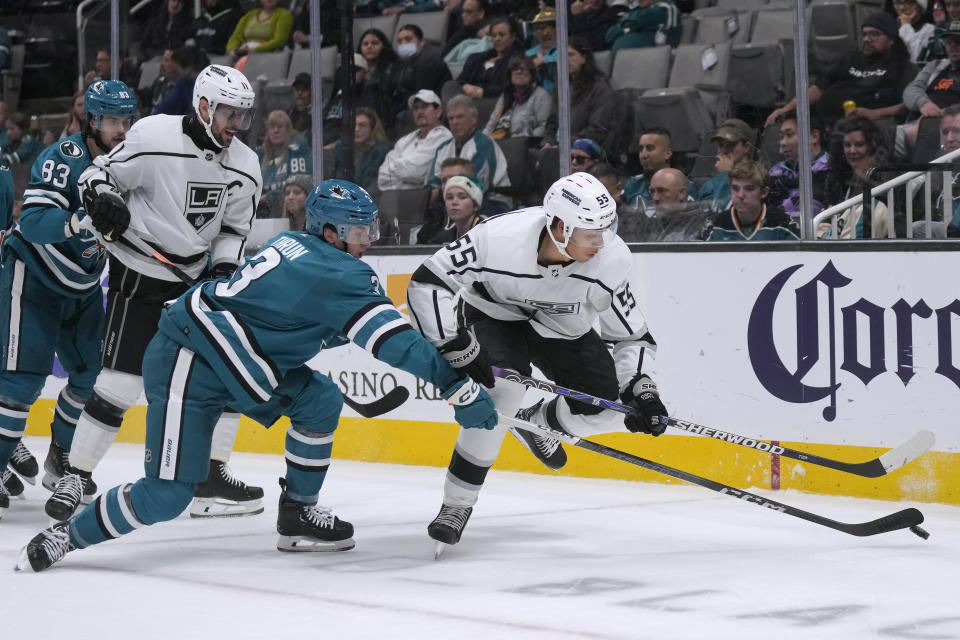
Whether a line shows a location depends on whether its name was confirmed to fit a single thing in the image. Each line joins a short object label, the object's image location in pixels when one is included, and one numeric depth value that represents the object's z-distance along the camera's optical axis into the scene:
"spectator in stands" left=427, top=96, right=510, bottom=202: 11.15
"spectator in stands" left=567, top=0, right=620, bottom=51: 10.60
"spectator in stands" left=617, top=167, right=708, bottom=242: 10.01
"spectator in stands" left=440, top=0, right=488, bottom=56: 11.66
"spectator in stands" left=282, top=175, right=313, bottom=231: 12.21
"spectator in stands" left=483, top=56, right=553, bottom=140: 10.96
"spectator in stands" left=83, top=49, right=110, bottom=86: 13.59
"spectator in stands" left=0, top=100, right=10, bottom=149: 14.34
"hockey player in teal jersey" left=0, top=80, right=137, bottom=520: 8.42
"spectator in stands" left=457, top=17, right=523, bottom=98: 11.29
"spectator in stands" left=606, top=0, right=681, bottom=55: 10.46
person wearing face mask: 11.71
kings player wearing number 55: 7.14
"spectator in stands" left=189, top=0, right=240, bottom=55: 13.05
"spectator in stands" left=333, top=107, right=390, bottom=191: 11.84
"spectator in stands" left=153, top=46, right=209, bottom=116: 13.09
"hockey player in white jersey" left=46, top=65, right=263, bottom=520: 8.25
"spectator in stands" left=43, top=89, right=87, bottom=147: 13.16
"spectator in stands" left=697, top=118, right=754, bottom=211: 9.80
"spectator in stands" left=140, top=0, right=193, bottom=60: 13.12
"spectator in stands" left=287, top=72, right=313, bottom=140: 12.24
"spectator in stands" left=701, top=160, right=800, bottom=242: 9.54
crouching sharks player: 6.62
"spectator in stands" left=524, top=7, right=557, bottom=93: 10.83
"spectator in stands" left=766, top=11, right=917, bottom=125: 9.24
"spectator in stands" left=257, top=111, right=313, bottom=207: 12.25
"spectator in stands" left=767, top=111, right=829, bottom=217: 9.45
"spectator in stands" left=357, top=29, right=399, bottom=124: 11.87
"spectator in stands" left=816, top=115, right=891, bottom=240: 9.14
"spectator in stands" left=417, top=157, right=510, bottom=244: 11.30
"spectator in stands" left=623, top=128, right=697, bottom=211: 10.22
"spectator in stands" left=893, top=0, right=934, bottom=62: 9.25
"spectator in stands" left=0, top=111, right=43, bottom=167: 14.20
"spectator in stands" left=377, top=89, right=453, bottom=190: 11.52
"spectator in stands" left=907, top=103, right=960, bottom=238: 8.81
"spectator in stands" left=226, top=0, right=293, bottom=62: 12.36
